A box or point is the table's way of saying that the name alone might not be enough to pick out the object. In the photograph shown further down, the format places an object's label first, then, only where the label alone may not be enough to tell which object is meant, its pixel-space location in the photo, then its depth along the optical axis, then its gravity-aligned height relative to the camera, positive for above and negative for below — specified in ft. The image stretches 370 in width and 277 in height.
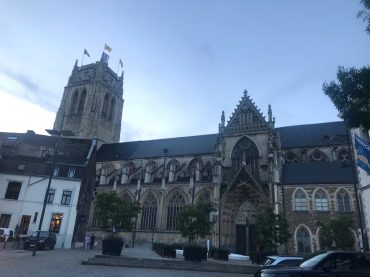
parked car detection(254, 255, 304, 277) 45.61 -1.32
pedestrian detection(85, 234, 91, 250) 106.81 -0.85
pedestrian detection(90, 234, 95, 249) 112.61 -0.49
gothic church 103.24 +27.09
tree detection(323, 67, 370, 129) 35.73 +17.99
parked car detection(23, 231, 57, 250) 84.99 -1.08
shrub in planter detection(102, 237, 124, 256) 66.64 -1.18
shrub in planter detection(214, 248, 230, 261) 84.82 -1.72
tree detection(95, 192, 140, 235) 77.71 +6.91
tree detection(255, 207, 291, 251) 85.56 +4.96
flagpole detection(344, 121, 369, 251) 74.27 +3.72
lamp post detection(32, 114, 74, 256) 77.34 +25.03
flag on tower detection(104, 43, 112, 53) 232.94 +137.74
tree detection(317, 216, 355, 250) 81.00 +5.22
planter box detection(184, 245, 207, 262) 65.77 -1.45
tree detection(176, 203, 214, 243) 76.84 +5.93
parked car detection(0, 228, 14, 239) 94.37 +0.69
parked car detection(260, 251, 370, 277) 25.63 -1.08
